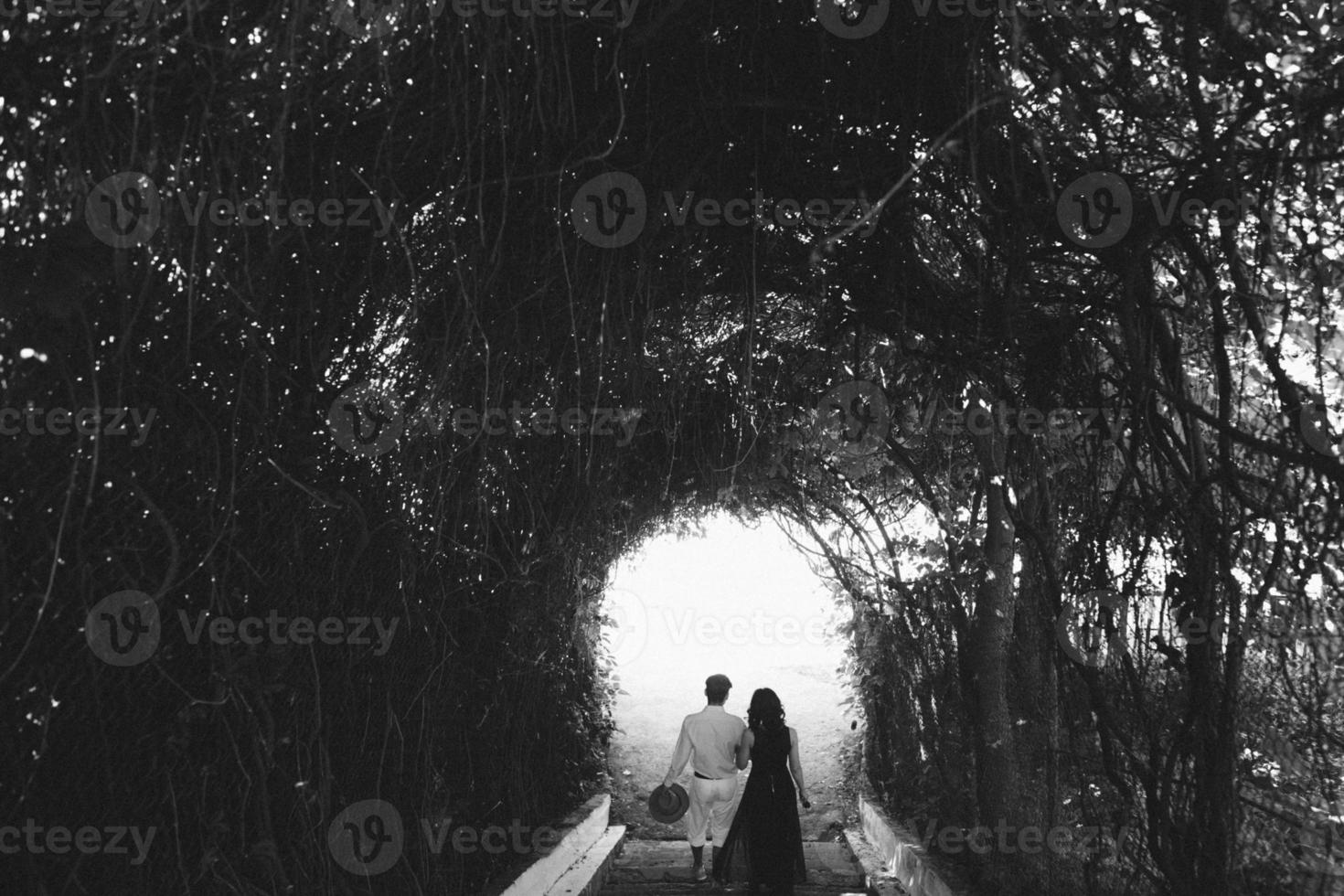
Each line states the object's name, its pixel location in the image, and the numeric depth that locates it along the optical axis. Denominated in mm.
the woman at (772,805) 6938
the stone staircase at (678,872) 7371
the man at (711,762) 7582
